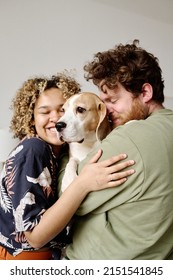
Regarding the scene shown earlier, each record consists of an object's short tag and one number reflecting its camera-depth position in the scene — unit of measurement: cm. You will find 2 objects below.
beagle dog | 118
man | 81
